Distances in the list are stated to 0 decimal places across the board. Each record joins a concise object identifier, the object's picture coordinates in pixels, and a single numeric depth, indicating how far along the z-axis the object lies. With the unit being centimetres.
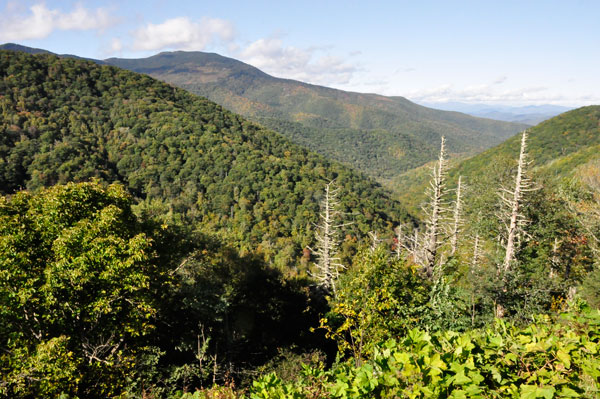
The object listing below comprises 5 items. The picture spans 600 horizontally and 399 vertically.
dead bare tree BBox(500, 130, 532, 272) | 1405
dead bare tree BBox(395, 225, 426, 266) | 1780
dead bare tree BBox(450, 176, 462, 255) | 2116
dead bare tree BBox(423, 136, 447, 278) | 1488
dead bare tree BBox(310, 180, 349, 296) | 2100
